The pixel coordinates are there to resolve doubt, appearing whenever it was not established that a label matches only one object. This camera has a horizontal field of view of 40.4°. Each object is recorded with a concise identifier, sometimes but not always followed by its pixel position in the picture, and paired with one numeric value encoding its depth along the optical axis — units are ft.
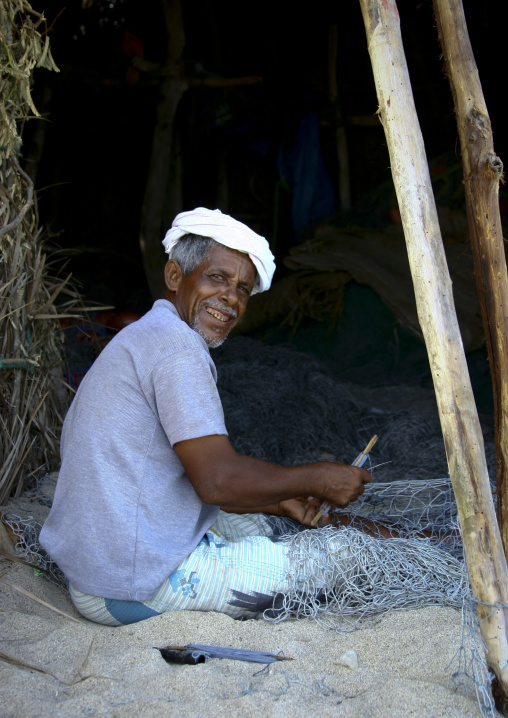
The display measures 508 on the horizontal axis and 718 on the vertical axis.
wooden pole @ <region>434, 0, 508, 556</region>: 5.99
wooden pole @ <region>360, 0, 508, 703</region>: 5.15
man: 5.85
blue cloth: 21.09
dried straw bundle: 8.30
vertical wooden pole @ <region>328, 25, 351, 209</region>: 21.20
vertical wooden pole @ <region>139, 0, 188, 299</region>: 17.89
